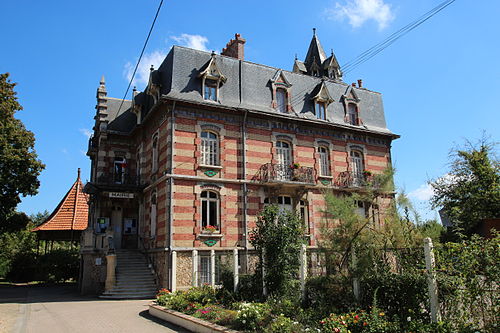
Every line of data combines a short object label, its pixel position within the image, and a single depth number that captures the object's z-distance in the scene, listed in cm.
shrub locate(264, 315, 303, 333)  823
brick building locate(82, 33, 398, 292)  1877
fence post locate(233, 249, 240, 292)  1284
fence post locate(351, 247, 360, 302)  929
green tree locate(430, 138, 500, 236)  2562
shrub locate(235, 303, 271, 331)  912
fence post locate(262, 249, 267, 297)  1200
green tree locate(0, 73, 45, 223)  2259
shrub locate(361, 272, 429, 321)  788
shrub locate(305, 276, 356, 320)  931
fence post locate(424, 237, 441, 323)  745
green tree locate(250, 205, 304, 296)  1176
